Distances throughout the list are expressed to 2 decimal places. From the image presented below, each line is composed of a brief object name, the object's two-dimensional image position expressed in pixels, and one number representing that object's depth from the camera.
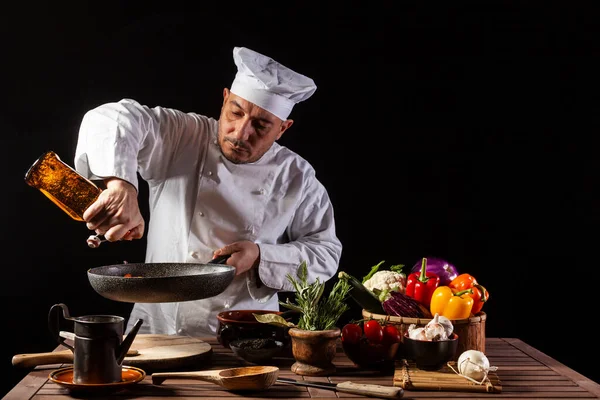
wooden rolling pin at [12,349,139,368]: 2.14
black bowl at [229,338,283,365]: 2.21
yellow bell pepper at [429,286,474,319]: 2.31
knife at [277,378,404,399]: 1.92
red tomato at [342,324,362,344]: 2.21
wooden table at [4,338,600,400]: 1.96
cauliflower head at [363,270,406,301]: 2.62
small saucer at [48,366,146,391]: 1.90
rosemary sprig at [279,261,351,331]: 2.21
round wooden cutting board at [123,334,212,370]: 2.13
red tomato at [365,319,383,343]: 2.22
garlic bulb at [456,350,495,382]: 2.09
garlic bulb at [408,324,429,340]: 2.19
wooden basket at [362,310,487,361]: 2.31
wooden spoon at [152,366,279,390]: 1.97
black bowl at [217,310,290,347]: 2.31
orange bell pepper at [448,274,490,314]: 2.43
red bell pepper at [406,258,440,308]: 2.51
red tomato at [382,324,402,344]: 2.21
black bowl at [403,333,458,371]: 2.15
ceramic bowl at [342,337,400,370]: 2.20
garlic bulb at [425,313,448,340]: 2.18
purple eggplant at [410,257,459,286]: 2.87
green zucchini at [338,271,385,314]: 2.43
